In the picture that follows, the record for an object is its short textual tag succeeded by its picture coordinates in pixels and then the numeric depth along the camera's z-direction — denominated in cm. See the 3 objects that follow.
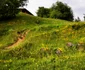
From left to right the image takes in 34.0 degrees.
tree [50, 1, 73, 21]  3315
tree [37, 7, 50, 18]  3766
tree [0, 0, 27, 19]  2336
